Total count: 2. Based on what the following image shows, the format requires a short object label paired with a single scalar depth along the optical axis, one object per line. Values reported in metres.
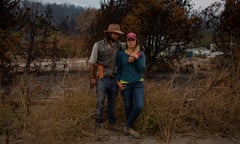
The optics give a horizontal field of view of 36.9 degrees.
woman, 5.91
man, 6.09
